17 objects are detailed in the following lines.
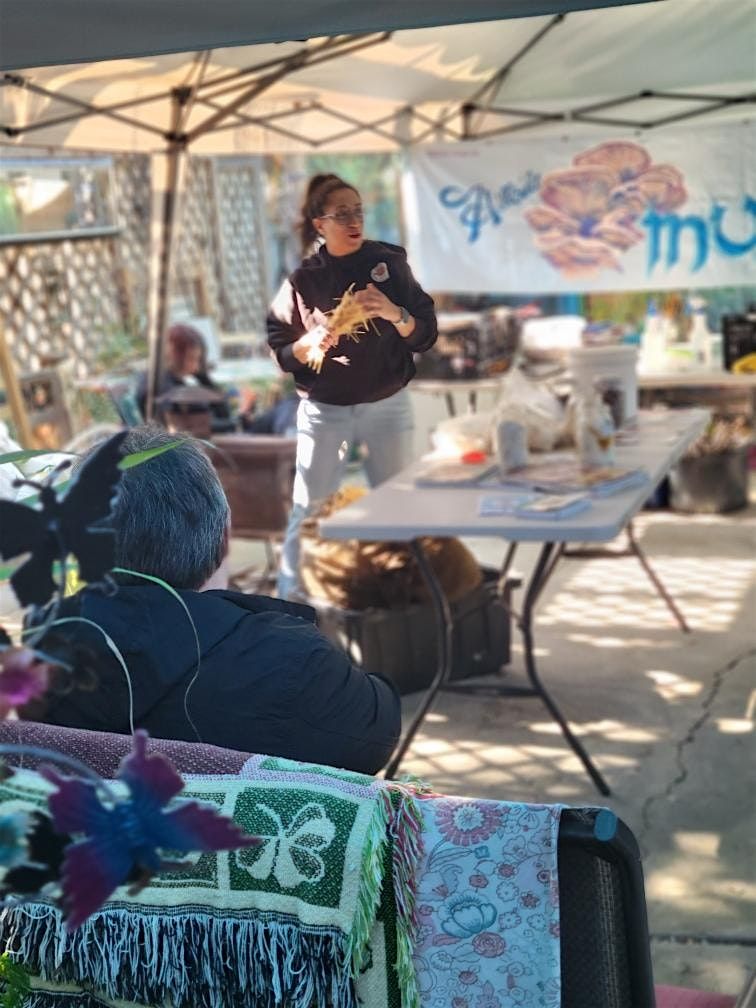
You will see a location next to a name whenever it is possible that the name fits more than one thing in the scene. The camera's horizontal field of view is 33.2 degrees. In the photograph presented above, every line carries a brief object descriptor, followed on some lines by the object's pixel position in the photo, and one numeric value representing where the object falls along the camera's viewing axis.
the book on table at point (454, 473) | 3.88
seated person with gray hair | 1.52
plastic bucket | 4.41
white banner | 5.57
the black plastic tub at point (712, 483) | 6.51
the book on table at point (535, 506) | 3.37
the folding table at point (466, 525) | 3.31
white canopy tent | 3.57
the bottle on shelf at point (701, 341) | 6.70
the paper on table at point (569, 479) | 3.65
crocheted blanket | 1.31
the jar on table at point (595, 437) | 3.87
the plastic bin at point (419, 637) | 4.12
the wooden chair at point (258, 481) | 4.95
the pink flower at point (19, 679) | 1.07
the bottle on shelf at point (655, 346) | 6.72
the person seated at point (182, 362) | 5.01
